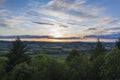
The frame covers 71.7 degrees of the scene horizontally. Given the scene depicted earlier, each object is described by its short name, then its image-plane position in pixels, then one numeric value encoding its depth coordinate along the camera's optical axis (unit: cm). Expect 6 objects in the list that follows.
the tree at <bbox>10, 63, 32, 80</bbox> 1930
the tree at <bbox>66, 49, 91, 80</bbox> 2212
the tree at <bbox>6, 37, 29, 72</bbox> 2246
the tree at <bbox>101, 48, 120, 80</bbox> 1881
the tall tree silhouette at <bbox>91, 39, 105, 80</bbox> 2252
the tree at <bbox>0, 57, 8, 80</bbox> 2032
